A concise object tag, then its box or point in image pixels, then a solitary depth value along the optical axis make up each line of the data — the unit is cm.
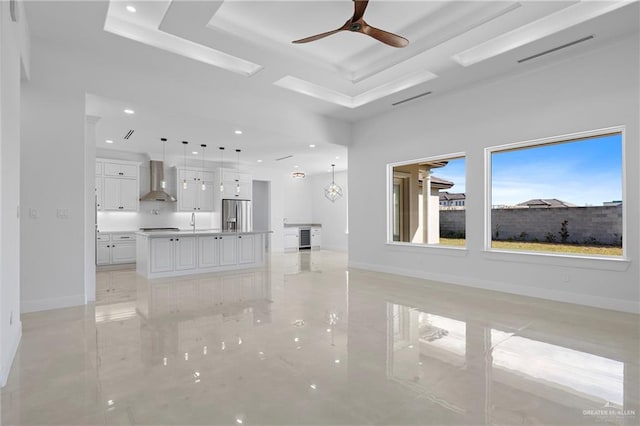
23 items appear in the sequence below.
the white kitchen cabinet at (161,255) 642
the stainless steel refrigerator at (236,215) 1010
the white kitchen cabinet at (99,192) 815
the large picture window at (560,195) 451
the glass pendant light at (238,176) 1029
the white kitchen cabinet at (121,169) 834
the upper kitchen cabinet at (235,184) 1009
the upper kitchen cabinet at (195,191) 949
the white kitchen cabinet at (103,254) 769
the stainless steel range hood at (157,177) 894
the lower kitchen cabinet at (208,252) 698
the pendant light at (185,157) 793
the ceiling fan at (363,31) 343
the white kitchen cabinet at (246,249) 755
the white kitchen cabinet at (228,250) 728
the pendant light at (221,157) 859
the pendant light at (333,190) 1134
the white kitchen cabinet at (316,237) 1255
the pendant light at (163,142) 751
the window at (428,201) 616
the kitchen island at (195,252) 647
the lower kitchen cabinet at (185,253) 668
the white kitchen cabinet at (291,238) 1186
